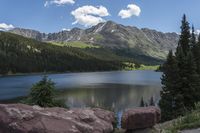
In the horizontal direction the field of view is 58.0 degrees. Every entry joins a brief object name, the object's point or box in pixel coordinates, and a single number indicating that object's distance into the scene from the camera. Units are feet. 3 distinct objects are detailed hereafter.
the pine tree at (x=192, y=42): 107.98
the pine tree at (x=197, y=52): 99.66
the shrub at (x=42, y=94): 45.32
